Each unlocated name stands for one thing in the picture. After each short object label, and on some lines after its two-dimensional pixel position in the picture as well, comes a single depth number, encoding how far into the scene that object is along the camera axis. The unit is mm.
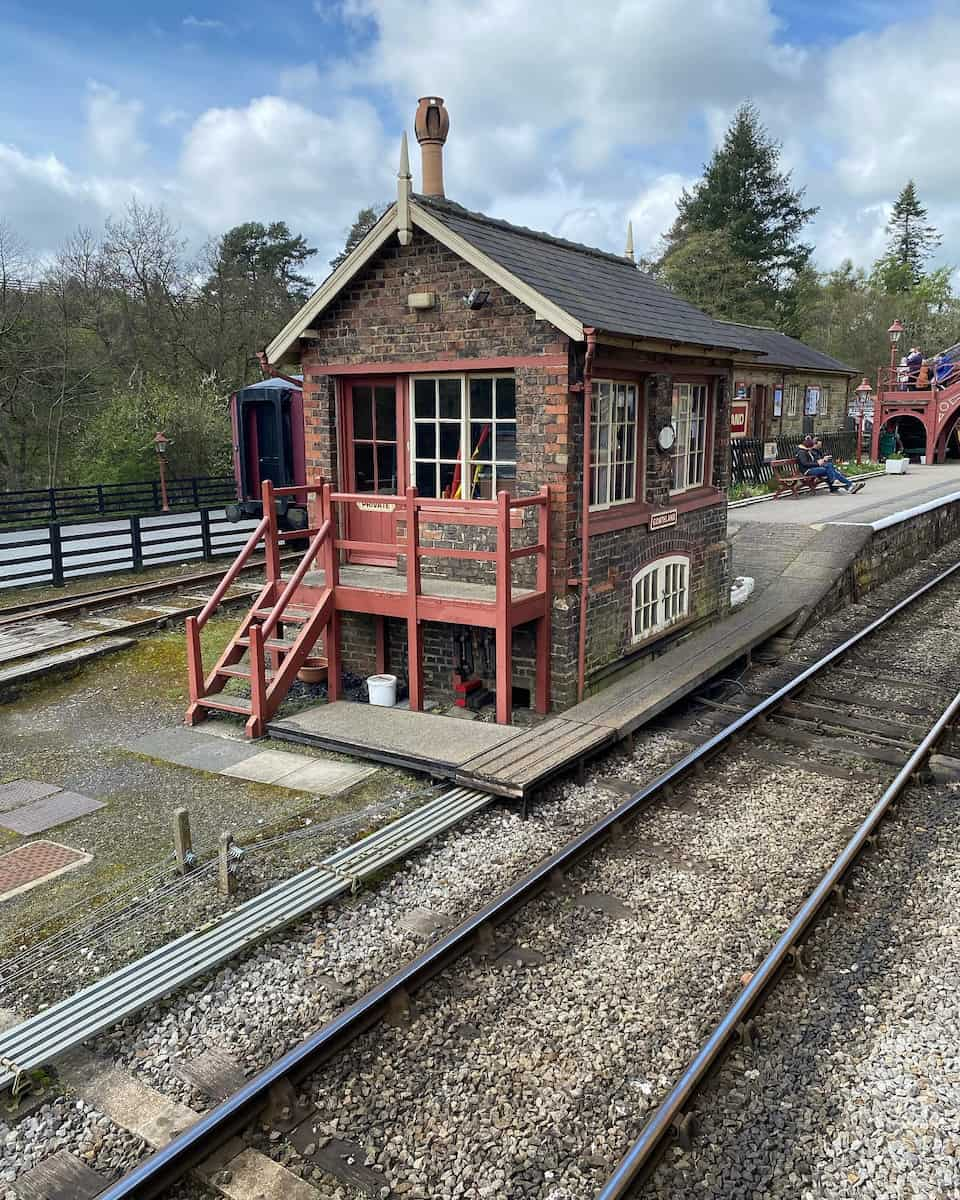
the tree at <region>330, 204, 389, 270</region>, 49938
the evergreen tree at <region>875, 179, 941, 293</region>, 74625
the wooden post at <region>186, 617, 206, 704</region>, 9078
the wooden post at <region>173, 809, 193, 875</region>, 6238
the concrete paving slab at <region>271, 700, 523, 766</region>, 7938
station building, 27203
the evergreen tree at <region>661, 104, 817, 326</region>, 48719
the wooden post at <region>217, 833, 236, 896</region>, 5961
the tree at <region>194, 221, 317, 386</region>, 31406
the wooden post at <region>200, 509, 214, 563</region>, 17547
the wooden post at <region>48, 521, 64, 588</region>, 15242
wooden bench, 24766
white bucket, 9422
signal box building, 8602
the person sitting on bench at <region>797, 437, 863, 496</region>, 25589
